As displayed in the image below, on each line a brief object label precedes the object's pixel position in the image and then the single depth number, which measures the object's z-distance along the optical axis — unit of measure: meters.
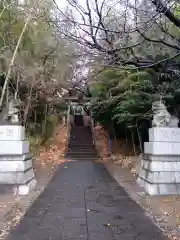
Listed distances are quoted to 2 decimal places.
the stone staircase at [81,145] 10.91
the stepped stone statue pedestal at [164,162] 4.67
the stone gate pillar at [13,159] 4.79
